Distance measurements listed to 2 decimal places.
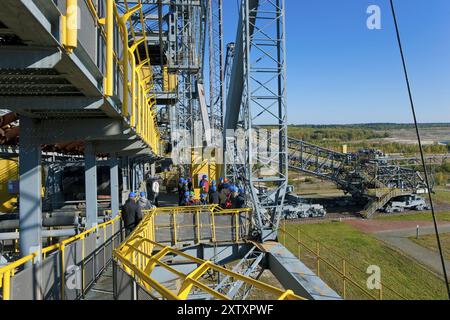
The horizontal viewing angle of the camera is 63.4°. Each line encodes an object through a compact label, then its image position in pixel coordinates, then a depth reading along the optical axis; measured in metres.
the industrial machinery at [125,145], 2.90
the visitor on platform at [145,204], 11.81
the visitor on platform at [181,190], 15.38
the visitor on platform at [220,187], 13.50
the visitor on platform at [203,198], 14.69
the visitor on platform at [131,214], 8.34
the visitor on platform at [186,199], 14.12
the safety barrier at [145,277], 2.71
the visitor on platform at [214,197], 12.89
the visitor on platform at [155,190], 16.50
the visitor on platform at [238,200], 12.44
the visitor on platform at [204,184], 15.69
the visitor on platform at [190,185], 18.10
